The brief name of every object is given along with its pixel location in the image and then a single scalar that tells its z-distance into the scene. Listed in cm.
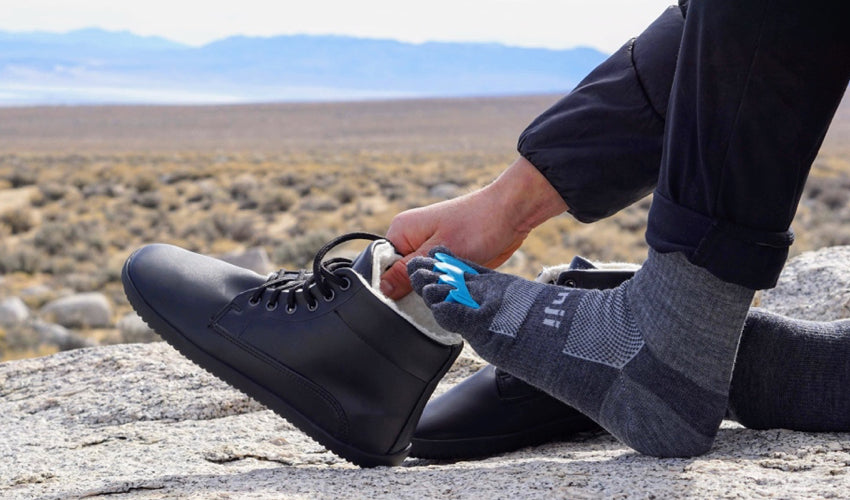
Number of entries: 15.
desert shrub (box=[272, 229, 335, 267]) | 997
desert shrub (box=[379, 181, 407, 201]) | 1628
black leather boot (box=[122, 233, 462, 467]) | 153
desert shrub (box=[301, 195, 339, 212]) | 1488
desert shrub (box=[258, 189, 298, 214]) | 1474
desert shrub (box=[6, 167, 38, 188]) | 1722
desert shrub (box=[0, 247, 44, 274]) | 999
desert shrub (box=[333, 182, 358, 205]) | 1592
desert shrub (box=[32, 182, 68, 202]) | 1565
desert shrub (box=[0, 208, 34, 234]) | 1269
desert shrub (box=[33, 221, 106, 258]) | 1113
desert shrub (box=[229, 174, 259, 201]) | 1586
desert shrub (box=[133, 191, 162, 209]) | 1490
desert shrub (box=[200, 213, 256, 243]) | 1201
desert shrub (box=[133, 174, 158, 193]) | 1697
